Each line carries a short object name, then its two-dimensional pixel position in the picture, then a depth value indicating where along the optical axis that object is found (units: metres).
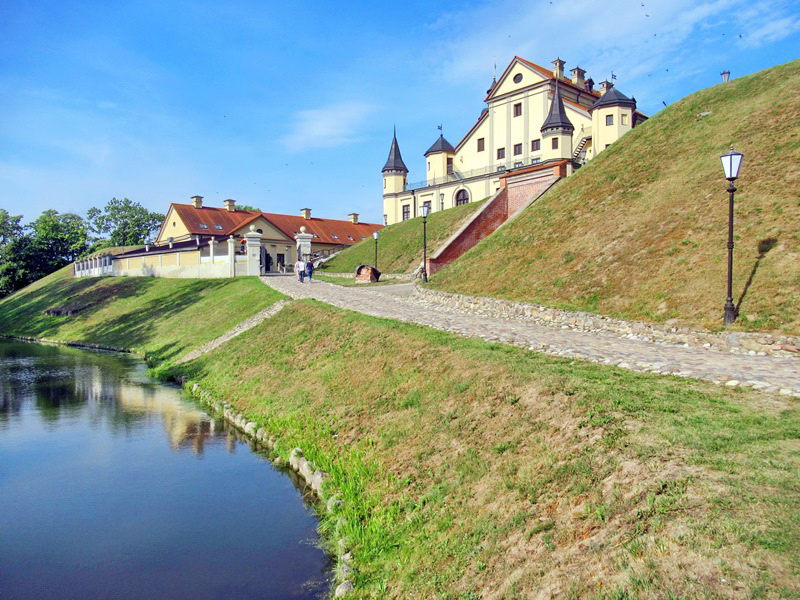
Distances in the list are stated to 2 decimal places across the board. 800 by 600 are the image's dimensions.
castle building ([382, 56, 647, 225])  47.47
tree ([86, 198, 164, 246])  91.72
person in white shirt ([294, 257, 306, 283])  37.34
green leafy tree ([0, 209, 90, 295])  66.06
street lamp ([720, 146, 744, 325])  12.55
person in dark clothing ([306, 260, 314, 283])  38.66
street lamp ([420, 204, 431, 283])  26.18
